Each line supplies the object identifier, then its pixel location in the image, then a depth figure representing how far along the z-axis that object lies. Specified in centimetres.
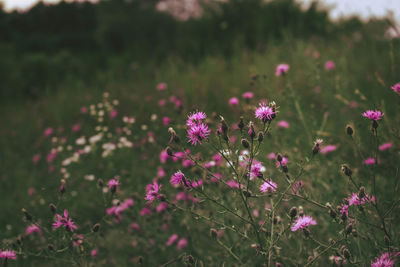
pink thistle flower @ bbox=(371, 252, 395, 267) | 93
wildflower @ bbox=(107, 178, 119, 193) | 143
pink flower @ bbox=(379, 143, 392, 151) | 182
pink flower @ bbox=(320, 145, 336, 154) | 193
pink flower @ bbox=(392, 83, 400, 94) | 116
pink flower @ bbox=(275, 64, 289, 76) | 211
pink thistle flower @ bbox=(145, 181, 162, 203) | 114
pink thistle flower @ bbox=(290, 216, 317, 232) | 110
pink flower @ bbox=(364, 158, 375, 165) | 161
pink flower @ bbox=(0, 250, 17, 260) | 123
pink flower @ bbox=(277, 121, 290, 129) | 226
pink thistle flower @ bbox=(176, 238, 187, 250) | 194
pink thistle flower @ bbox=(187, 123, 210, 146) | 103
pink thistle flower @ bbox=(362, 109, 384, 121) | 108
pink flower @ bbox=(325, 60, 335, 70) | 311
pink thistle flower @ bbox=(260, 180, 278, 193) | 119
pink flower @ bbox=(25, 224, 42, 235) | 180
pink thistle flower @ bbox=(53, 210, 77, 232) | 127
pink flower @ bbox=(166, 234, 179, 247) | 198
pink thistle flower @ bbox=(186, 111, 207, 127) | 105
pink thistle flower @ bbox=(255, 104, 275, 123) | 103
